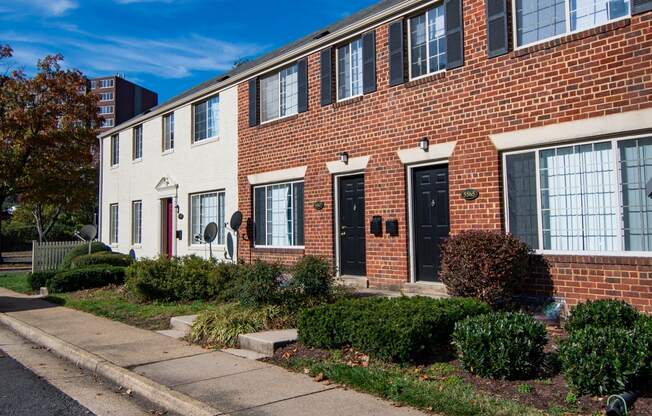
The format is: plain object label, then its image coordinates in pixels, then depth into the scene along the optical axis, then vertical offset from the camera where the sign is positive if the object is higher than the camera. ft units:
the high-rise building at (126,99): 365.20 +86.22
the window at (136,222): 68.44 +1.07
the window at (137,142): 68.90 +10.85
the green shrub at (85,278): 47.24 -3.96
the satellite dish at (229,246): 50.75 -1.49
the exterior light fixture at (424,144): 33.22 +4.81
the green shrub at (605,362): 15.02 -3.71
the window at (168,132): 61.52 +10.77
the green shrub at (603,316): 19.84 -3.28
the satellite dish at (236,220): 48.06 +0.78
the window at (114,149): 75.66 +10.93
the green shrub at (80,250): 59.26 -2.13
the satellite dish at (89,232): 62.85 -0.03
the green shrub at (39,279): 49.90 -4.10
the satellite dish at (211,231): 51.53 -0.12
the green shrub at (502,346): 17.15 -3.74
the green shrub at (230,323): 25.58 -4.41
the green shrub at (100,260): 54.08 -2.78
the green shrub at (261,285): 28.25 -2.82
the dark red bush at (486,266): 25.90 -1.87
